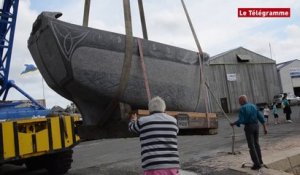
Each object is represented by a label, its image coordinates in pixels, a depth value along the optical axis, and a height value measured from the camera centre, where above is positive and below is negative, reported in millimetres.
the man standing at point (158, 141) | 3028 -262
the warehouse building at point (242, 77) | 26509 +2882
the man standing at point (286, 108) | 12765 -157
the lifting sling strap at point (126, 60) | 3618 +720
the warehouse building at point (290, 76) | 31222 +2993
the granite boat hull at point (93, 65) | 3525 +701
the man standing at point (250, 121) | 5614 -246
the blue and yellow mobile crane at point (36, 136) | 5195 -185
